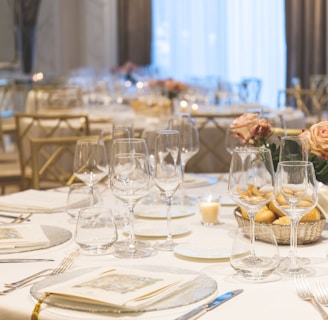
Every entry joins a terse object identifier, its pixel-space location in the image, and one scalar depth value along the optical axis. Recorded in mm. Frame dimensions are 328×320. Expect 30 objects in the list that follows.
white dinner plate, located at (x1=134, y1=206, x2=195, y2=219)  2920
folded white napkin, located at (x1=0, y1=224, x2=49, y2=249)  2623
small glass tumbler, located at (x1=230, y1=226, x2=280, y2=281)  2372
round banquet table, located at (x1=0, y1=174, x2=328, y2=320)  2176
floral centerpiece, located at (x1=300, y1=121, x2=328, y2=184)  2610
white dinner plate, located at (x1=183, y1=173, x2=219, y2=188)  3374
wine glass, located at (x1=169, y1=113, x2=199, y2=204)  3181
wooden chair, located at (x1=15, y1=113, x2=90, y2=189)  4763
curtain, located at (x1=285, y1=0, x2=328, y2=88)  10312
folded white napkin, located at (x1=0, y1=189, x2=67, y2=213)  3015
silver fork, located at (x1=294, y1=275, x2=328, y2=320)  2163
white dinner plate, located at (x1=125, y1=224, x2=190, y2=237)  2713
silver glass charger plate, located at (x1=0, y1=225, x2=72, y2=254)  2603
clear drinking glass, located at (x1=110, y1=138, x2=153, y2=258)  2563
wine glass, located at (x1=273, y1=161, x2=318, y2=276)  2402
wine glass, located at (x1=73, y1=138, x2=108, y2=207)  2925
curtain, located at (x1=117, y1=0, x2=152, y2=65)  11926
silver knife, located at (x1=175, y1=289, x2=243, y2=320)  2155
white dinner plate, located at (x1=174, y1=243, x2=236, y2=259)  2504
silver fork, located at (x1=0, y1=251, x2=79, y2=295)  2322
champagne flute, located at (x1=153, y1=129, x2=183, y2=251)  2619
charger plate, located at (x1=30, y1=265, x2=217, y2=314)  2185
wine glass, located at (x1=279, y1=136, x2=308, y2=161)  2564
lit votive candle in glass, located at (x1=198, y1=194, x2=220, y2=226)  2829
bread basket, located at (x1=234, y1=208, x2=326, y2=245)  2585
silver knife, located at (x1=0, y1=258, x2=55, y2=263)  2516
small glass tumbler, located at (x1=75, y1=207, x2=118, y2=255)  2573
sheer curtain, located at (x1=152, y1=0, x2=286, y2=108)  10912
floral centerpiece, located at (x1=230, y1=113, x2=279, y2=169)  2811
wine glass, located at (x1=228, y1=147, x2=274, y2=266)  2429
